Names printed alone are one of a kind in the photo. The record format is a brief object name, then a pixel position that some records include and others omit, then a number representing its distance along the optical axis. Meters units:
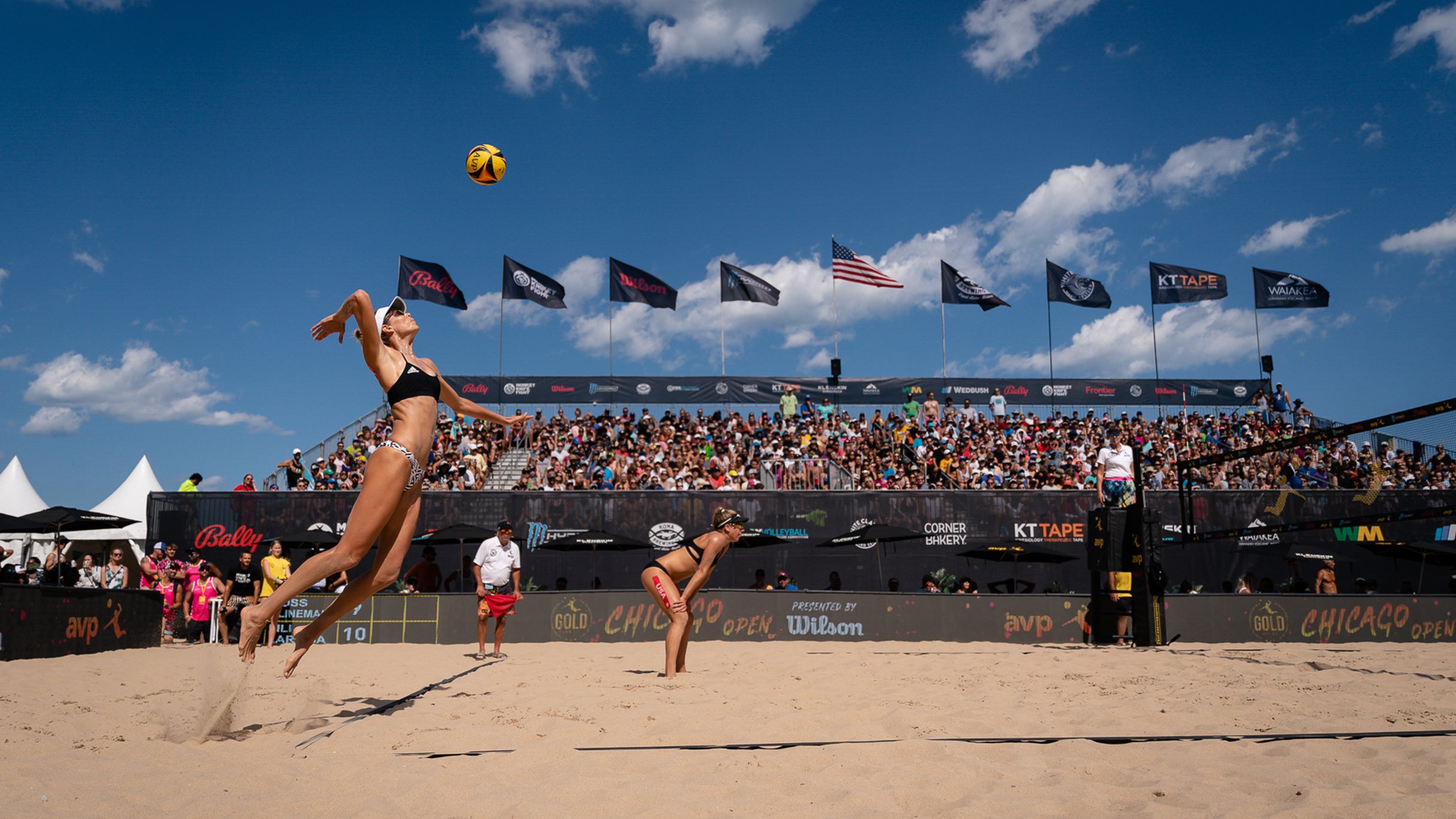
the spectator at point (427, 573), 13.92
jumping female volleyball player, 4.55
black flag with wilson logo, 26.39
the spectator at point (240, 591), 13.24
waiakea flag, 27.52
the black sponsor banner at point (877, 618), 12.25
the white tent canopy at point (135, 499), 20.72
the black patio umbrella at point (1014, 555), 15.34
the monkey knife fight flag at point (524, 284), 25.38
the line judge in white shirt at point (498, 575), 10.05
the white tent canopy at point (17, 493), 21.61
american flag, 25.64
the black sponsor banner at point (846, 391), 25.16
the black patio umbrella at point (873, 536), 15.60
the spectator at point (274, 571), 11.74
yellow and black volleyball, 8.54
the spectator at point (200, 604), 13.36
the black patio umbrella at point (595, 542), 15.53
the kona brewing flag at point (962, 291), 27.03
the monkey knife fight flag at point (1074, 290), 27.45
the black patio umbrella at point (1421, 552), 15.23
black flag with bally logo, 23.94
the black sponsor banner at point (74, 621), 8.98
